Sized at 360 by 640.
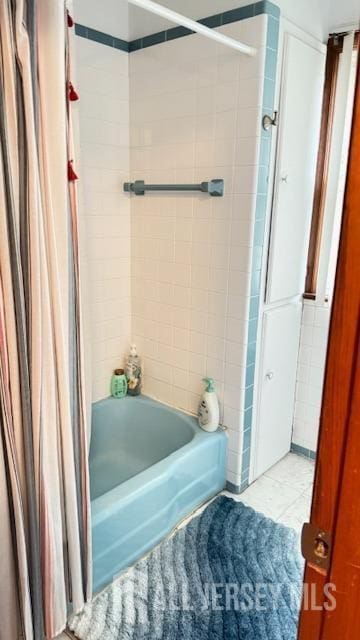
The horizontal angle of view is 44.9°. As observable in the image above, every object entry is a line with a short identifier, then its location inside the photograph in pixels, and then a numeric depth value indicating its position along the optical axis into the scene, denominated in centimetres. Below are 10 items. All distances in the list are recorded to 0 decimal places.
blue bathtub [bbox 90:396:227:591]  161
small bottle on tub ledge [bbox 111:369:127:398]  235
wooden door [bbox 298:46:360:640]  50
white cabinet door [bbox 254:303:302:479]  209
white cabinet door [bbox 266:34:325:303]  184
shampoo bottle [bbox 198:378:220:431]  203
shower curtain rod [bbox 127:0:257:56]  133
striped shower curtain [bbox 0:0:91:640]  107
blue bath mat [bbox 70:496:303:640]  145
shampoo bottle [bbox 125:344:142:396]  238
